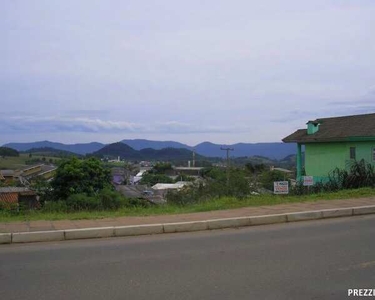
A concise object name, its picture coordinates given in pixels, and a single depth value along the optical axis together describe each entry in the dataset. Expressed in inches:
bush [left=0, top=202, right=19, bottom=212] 436.5
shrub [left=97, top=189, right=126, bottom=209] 466.5
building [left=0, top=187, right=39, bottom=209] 996.2
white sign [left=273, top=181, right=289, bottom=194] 507.5
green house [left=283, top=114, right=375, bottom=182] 991.6
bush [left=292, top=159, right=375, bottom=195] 594.5
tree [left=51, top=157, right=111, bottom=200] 1078.4
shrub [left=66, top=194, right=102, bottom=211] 457.1
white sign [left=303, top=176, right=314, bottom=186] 553.6
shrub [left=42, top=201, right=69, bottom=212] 440.5
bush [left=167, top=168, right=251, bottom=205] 525.3
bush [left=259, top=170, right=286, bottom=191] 635.5
